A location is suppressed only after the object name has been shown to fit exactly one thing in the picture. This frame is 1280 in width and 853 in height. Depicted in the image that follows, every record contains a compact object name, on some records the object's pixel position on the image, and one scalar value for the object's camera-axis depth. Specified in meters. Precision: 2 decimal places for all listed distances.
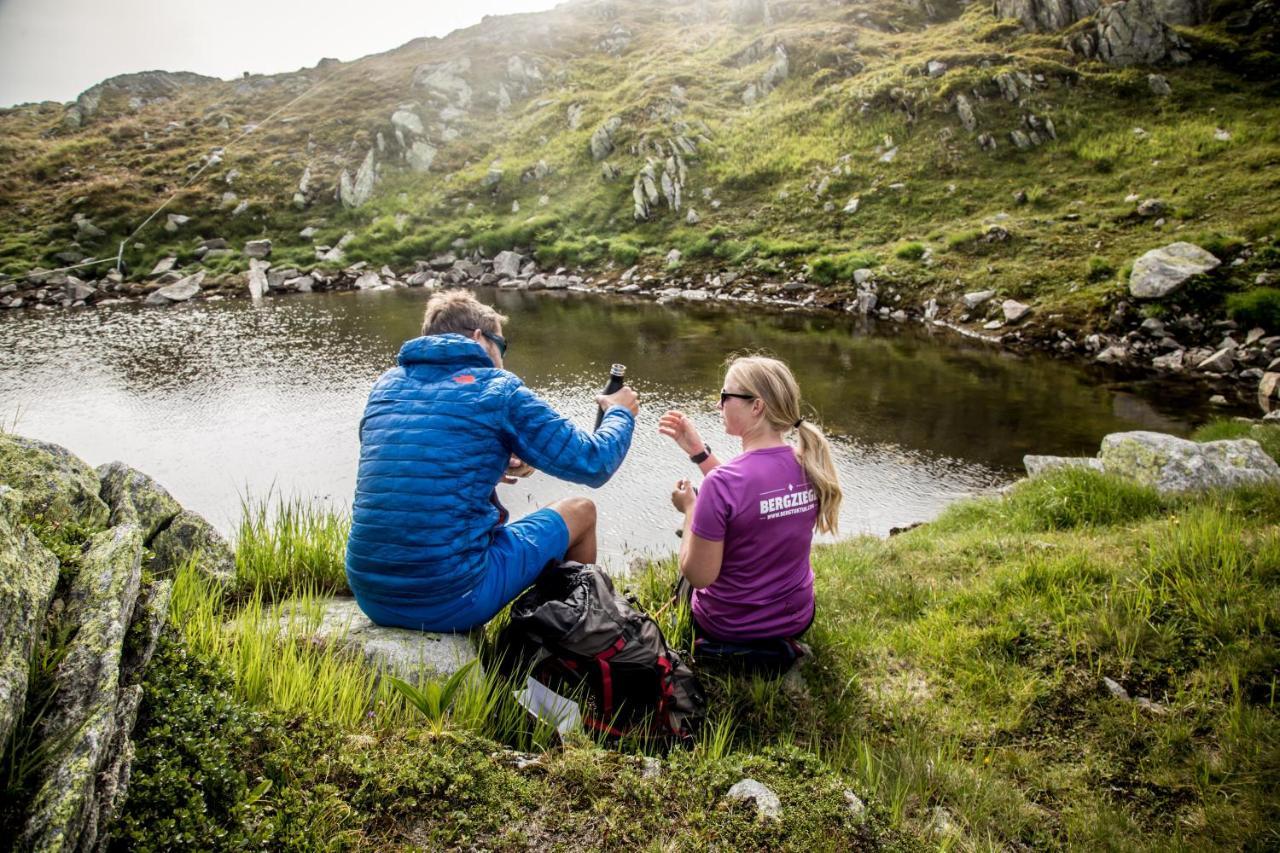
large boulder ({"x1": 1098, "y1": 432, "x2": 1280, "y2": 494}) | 6.87
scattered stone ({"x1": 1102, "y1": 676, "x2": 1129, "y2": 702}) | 3.80
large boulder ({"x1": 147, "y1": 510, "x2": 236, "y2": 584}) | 4.19
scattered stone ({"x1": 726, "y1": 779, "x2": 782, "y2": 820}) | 2.54
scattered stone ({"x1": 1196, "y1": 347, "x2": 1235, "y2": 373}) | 13.50
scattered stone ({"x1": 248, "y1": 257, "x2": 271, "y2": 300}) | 30.82
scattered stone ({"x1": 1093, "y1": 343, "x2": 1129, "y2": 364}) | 15.07
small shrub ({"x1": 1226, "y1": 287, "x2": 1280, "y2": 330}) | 13.47
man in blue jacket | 3.69
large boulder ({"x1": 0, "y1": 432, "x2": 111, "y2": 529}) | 3.10
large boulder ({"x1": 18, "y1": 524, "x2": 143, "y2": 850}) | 1.58
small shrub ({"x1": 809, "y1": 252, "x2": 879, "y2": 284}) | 23.19
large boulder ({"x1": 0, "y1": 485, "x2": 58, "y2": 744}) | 1.72
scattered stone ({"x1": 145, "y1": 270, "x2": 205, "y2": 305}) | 29.44
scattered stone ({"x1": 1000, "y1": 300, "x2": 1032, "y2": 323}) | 17.72
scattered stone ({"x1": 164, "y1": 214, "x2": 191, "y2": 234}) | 39.19
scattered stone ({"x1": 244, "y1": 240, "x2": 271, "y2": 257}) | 37.50
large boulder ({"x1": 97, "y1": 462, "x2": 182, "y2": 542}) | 3.94
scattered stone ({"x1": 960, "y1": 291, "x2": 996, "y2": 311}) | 19.06
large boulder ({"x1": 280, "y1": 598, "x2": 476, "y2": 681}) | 3.51
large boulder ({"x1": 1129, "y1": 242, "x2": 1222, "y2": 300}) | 15.02
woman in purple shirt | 3.83
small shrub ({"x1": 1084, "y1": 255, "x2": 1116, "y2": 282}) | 17.11
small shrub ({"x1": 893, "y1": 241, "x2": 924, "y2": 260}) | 22.36
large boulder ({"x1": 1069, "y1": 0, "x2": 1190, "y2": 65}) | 27.48
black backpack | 3.44
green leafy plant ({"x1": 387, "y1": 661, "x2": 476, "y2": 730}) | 3.00
